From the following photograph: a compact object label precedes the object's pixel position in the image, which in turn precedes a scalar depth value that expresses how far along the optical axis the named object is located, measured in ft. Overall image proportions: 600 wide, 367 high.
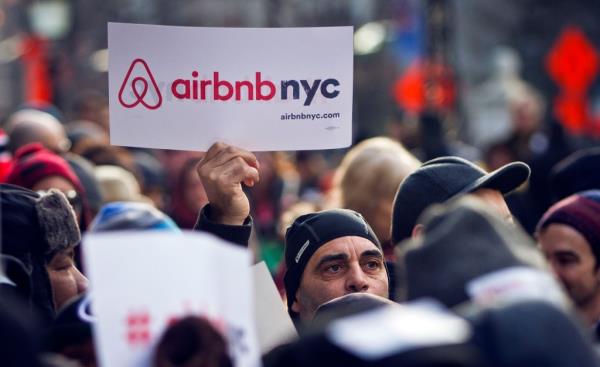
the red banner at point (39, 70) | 74.54
